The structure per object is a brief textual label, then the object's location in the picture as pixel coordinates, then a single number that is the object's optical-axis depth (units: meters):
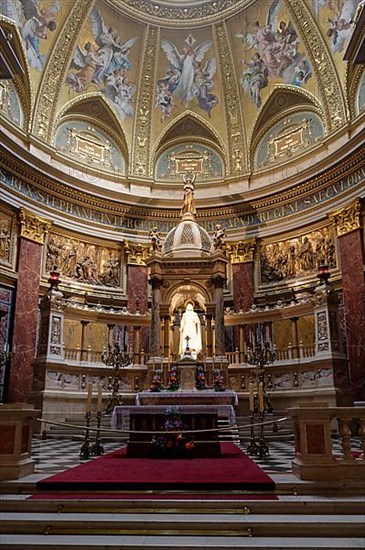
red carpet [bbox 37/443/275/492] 5.44
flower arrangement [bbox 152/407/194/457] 8.11
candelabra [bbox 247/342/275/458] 8.47
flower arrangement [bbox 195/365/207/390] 13.40
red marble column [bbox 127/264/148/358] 20.23
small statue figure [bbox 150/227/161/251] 16.20
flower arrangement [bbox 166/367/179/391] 12.86
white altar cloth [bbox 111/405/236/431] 9.17
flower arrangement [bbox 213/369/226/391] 12.78
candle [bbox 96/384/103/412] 9.23
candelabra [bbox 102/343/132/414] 13.97
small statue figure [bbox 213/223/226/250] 16.38
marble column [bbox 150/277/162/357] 15.04
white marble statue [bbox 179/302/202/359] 15.38
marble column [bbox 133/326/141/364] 18.36
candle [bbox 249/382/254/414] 8.95
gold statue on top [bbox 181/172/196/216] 18.41
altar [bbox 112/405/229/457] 8.20
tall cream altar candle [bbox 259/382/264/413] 9.07
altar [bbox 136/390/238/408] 11.92
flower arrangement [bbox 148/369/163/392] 12.90
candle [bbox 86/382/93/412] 8.69
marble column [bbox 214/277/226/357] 14.92
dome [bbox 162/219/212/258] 16.23
